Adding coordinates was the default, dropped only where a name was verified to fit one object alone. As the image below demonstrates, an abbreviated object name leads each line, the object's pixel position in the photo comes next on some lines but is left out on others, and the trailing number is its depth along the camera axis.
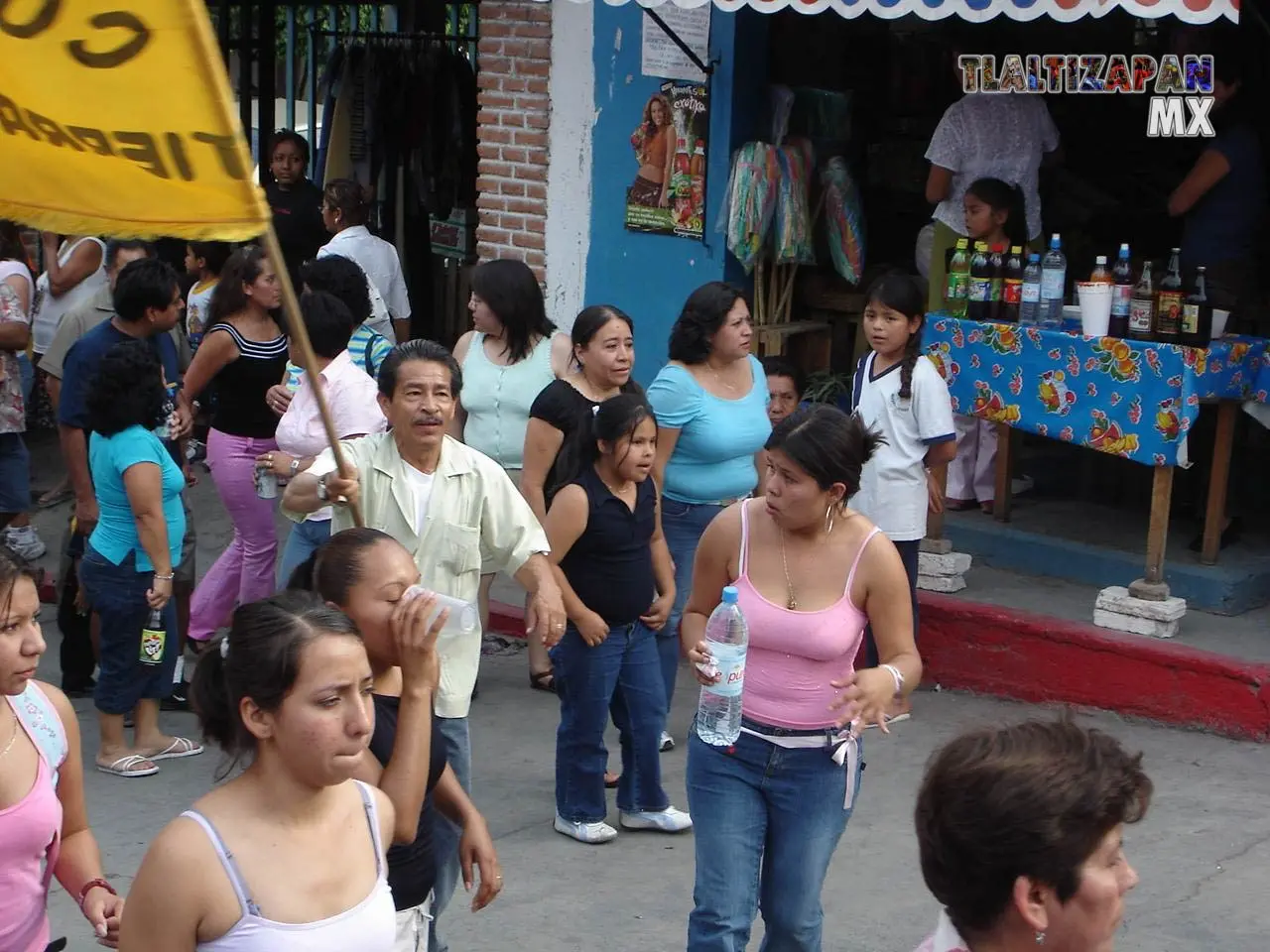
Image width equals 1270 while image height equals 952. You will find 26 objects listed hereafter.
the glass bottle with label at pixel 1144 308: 7.39
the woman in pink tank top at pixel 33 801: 3.50
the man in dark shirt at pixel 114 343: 7.18
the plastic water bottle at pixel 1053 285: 7.64
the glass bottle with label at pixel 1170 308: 7.30
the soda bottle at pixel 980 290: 7.92
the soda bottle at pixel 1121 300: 7.49
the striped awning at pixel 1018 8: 6.60
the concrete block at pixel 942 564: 8.12
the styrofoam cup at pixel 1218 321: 7.49
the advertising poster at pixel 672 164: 9.16
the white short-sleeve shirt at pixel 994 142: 8.68
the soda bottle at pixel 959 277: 8.02
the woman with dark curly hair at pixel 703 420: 6.95
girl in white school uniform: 7.12
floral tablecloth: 7.28
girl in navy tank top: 6.00
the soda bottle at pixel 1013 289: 7.88
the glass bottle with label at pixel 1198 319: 7.27
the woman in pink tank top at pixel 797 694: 4.46
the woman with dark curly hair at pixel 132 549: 6.57
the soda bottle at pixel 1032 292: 7.74
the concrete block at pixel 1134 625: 7.49
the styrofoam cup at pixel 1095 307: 7.43
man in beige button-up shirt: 5.15
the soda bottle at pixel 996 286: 7.93
